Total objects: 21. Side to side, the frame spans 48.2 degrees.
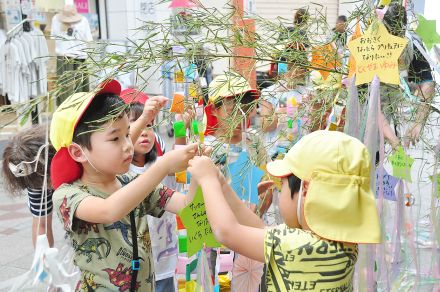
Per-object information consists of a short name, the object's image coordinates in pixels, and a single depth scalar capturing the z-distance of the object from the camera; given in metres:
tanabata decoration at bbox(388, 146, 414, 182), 1.67
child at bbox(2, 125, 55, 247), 2.05
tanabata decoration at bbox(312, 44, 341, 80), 1.35
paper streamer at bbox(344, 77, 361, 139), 1.28
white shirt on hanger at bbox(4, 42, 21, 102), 5.86
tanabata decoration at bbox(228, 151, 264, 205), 1.40
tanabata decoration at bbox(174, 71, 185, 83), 1.46
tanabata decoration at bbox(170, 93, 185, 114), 1.37
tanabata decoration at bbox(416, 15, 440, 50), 1.43
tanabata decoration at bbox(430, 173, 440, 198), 1.52
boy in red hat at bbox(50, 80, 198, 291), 1.27
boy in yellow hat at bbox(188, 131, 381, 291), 0.96
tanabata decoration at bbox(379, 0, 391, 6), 1.25
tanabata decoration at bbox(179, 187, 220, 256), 1.15
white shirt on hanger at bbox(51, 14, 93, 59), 6.11
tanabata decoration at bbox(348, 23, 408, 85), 1.20
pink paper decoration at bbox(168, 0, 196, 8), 2.07
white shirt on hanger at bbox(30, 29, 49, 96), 5.91
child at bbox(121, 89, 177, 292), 1.98
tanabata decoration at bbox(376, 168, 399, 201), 1.72
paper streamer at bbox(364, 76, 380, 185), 1.25
